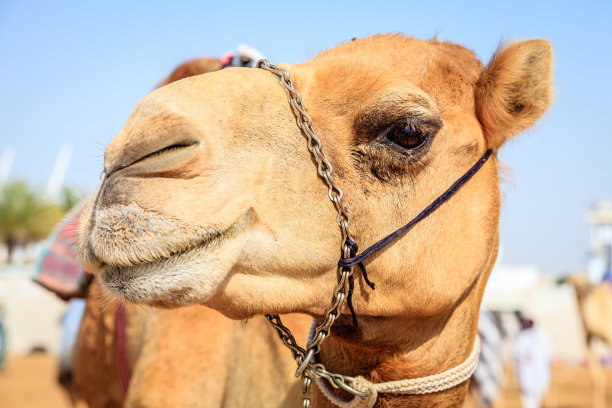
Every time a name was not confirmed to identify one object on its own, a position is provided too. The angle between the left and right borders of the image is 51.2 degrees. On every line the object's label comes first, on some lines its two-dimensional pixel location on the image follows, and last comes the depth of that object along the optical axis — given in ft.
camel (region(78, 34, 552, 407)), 5.74
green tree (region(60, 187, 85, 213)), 81.17
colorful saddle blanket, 13.15
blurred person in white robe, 35.01
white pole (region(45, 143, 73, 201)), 200.27
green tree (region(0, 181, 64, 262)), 110.73
